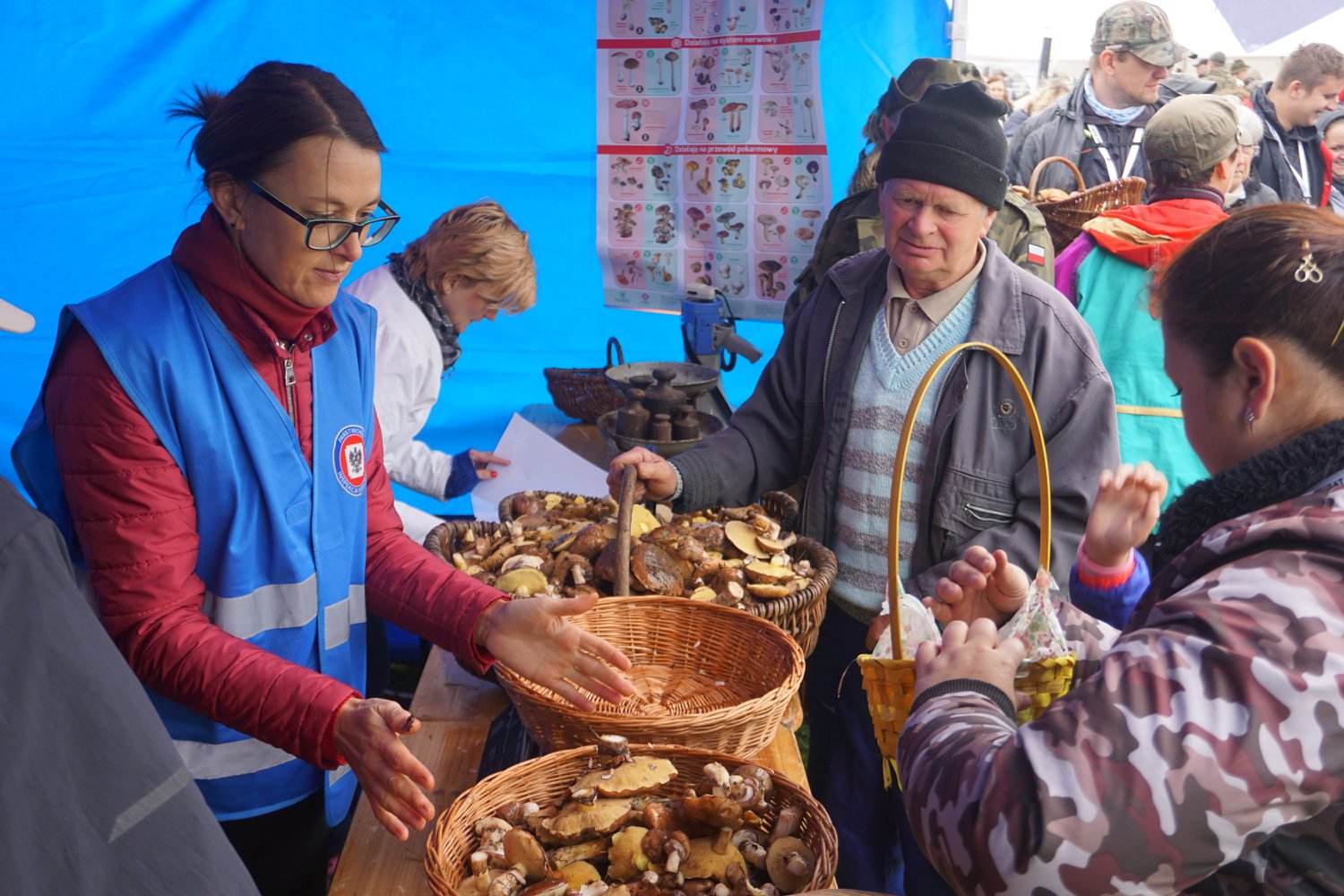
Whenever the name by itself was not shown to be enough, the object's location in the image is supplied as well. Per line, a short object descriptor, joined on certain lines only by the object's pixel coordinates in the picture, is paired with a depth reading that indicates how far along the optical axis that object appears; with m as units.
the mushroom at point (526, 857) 1.40
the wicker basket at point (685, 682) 1.63
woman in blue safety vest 1.58
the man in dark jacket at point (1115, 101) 5.15
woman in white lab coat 3.18
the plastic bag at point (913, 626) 1.54
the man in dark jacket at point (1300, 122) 5.63
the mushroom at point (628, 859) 1.44
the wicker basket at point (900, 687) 1.35
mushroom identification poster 4.09
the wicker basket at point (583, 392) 3.88
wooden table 1.55
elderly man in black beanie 2.35
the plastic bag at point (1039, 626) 1.42
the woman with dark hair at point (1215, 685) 0.94
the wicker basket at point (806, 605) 2.07
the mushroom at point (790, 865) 1.38
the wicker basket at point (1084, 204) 4.21
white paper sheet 3.29
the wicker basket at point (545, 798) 1.37
